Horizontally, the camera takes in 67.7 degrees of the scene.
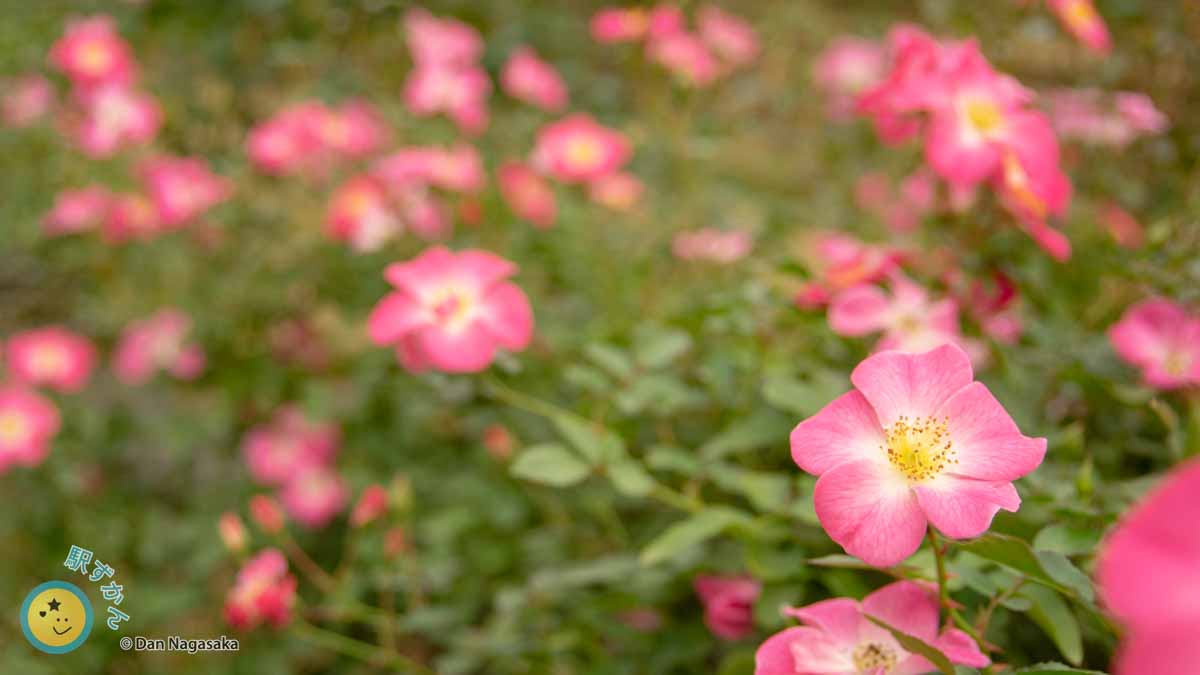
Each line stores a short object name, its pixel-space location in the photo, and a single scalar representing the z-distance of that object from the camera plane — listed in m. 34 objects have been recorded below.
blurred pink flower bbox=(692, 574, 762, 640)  0.75
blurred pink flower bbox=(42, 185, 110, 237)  1.58
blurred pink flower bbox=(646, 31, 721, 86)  1.60
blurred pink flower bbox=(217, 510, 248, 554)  0.96
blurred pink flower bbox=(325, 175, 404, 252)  1.34
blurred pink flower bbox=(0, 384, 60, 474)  1.39
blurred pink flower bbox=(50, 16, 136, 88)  1.60
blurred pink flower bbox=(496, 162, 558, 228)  1.56
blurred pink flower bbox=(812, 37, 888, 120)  2.11
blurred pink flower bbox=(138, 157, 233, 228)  1.53
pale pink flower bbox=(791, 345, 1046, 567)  0.47
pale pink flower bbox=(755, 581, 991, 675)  0.50
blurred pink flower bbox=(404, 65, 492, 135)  1.51
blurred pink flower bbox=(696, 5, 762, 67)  1.83
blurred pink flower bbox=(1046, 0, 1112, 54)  1.04
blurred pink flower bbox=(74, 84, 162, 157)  1.58
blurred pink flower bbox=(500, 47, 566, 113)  1.69
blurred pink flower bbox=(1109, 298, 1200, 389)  0.78
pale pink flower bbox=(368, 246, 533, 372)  0.81
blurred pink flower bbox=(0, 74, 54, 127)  1.83
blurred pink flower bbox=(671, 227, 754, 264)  1.46
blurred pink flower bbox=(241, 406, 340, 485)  1.49
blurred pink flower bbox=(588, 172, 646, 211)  1.60
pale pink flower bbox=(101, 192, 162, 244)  1.58
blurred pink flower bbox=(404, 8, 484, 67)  1.58
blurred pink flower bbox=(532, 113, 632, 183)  1.45
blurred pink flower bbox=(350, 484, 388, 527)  1.00
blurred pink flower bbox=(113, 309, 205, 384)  1.59
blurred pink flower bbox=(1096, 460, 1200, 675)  0.29
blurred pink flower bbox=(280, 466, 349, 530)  1.47
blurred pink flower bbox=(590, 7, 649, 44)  1.53
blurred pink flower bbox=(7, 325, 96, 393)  1.56
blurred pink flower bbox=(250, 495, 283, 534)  1.00
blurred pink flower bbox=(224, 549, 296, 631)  0.87
